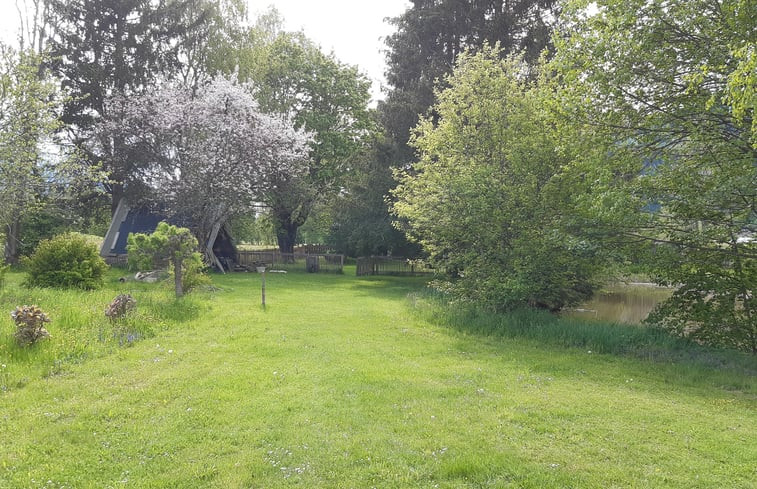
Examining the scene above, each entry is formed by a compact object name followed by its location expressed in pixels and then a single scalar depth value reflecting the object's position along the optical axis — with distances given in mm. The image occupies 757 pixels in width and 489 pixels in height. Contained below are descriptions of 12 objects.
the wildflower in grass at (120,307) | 8734
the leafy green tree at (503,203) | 10672
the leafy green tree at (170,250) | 11672
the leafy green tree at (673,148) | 8227
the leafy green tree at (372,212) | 24359
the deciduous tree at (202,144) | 20531
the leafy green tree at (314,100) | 28156
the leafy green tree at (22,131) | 12461
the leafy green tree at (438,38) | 21734
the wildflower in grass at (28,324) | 6883
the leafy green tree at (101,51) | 24250
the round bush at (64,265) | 12320
